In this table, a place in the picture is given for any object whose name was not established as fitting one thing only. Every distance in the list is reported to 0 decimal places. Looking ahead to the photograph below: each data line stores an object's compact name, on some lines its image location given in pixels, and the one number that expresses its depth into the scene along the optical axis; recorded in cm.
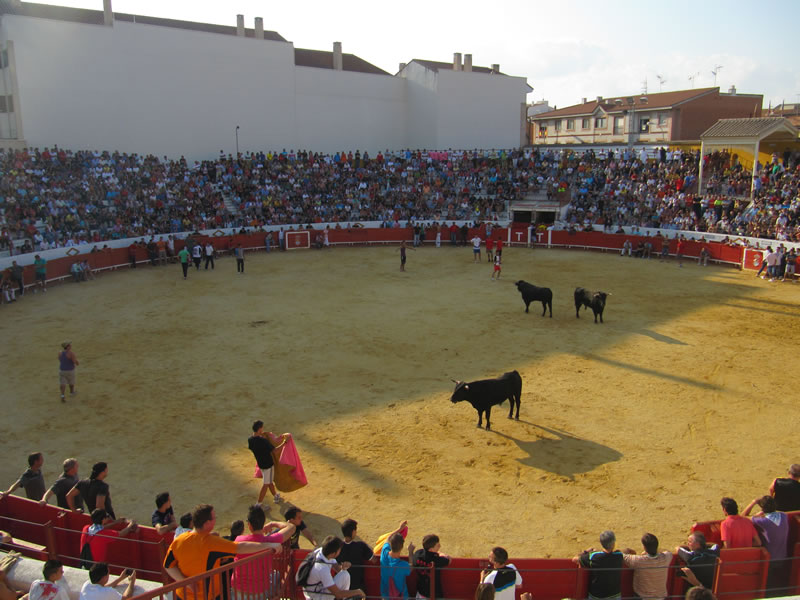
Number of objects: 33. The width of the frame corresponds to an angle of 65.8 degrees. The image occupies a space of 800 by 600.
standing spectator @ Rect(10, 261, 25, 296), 2091
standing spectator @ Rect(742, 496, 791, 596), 581
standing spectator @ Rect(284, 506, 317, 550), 600
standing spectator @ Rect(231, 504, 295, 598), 505
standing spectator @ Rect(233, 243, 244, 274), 2430
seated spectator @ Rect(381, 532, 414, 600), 520
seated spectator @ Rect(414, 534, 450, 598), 532
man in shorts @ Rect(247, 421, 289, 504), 795
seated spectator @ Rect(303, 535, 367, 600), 496
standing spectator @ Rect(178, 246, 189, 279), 2323
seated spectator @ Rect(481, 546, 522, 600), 503
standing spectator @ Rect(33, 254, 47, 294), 2192
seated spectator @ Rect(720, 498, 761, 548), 589
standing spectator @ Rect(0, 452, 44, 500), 728
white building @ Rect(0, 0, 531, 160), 3216
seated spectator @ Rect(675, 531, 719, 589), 537
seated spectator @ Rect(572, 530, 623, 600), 526
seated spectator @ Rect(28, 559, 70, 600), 460
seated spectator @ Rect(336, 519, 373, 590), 532
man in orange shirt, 495
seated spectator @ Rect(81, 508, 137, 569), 580
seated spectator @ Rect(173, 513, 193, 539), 587
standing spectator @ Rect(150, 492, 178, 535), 639
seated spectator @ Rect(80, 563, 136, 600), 458
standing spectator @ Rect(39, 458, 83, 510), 705
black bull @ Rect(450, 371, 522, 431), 1034
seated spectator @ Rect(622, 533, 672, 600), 531
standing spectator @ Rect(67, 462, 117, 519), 675
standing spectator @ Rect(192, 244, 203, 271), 2561
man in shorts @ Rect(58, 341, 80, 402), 1145
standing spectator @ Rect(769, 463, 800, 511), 672
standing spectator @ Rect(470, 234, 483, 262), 2653
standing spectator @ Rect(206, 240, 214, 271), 2588
